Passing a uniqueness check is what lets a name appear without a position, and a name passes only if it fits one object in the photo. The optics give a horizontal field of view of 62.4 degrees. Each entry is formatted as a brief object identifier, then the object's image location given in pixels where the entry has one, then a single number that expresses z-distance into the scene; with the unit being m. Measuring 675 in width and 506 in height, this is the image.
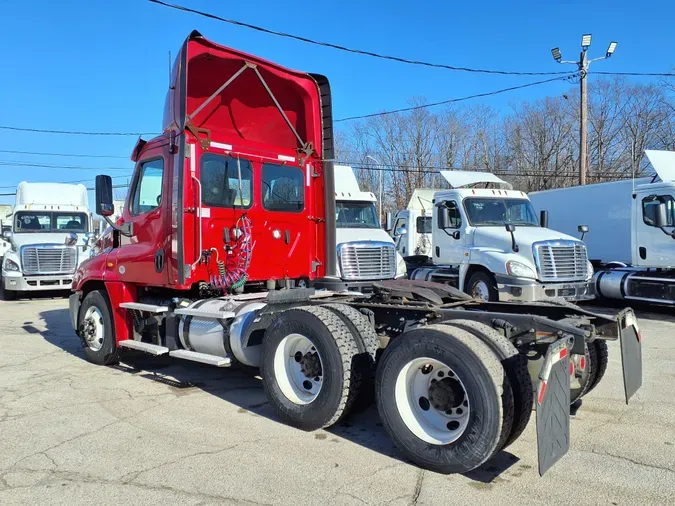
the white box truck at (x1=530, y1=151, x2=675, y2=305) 11.05
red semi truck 3.64
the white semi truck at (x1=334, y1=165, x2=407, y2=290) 10.94
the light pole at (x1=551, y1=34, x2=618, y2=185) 20.88
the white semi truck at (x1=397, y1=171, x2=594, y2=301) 10.70
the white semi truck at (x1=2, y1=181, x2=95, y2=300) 15.14
